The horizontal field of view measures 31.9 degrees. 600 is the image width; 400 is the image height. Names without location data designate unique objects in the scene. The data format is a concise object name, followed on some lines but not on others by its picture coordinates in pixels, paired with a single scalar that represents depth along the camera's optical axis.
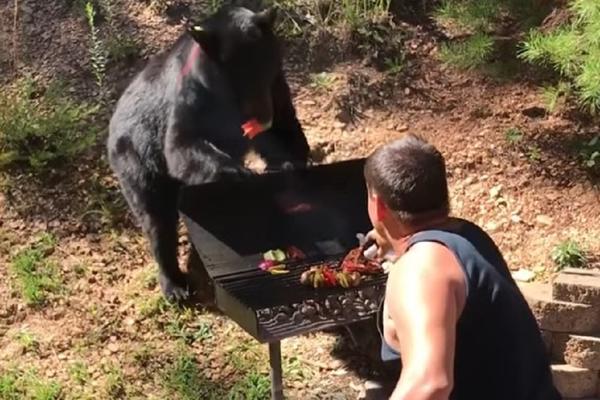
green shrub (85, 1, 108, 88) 6.70
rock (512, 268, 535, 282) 5.14
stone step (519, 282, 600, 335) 4.44
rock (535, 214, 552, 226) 5.64
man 2.53
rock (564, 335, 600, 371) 4.46
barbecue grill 4.25
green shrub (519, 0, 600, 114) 5.19
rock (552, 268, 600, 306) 4.41
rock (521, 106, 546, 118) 6.48
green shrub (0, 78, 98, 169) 6.23
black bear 4.98
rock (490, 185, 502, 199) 5.87
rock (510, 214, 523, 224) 5.66
